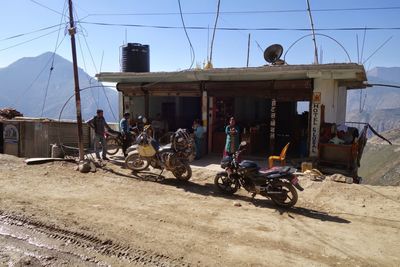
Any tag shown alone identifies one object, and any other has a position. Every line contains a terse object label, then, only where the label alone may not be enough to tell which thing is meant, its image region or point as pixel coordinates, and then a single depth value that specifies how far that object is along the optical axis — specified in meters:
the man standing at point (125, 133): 12.27
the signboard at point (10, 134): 15.09
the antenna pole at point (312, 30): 14.78
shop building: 11.47
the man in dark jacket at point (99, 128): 11.46
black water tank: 18.23
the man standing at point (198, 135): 12.61
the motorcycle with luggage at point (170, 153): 9.00
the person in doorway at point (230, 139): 10.22
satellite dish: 13.69
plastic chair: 9.96
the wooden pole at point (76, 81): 10.89
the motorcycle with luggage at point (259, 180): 6.98
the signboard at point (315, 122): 11.47
